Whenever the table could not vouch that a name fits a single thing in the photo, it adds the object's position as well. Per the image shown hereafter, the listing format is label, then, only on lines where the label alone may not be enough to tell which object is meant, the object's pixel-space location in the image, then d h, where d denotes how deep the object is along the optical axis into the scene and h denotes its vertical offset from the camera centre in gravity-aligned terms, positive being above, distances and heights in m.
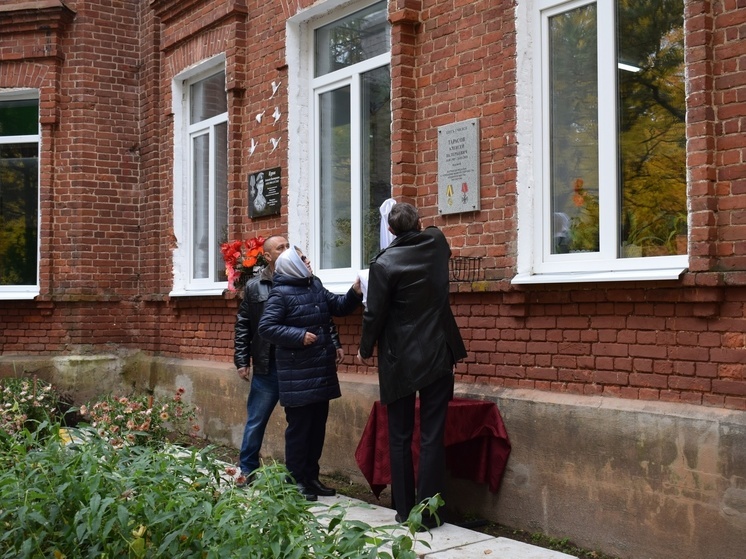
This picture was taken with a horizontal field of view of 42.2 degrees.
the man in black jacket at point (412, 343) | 5.60 -0.33
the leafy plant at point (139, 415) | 7.36 -1.02
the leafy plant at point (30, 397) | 9.09 -1.04
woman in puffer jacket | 6.52 -0.46
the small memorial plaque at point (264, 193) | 8.81 +0.88
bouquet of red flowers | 8.10 +0.24
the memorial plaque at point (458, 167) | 6.51 +0.82
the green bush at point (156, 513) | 3.86 -0.97
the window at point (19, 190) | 11.33 +1.16
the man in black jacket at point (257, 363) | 7.01 -0.56
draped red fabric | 5.95 -1.00
